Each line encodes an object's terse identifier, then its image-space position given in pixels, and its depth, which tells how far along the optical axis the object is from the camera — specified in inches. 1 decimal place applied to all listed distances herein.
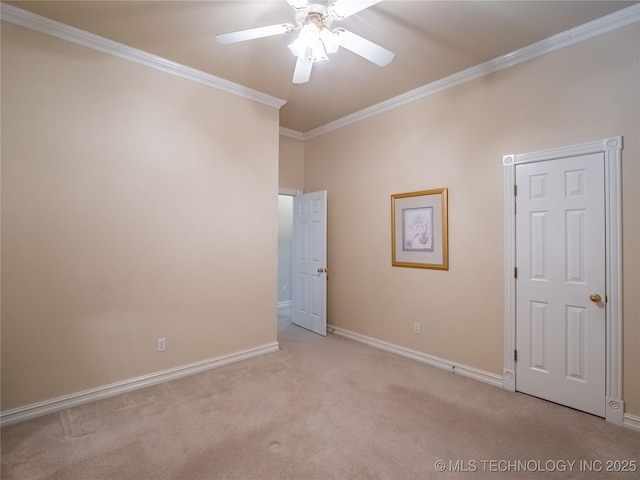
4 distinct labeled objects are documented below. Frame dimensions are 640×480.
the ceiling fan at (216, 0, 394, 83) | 73.4
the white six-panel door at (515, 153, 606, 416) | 90.4
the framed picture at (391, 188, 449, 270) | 125.3
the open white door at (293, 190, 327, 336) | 165.8
